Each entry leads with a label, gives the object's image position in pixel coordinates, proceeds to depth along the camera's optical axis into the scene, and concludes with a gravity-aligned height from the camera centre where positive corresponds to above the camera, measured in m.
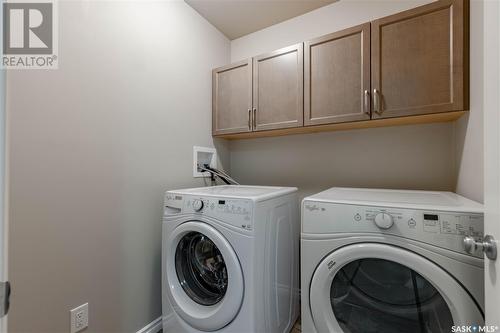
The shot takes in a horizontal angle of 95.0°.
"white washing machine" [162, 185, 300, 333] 1.11 -0.52
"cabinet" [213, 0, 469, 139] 1.17 +0.55
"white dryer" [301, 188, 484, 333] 0.80 -0.38
